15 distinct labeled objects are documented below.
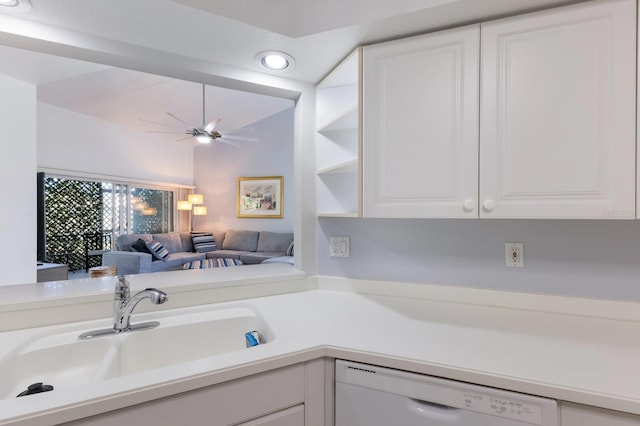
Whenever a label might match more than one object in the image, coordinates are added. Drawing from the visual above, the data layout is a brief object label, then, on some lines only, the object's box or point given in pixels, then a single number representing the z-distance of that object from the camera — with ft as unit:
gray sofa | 15.72
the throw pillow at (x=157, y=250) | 16.94
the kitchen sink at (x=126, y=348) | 3.25
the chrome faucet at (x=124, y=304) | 3.71
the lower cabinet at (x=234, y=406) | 2.52
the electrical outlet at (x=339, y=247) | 5.57
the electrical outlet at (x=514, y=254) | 4.42
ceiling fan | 14.61
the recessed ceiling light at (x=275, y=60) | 4.65
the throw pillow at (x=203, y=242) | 21.07
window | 15.67
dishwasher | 2.62
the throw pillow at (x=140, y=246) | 16.75
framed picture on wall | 21.49
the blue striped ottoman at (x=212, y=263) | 14.86
